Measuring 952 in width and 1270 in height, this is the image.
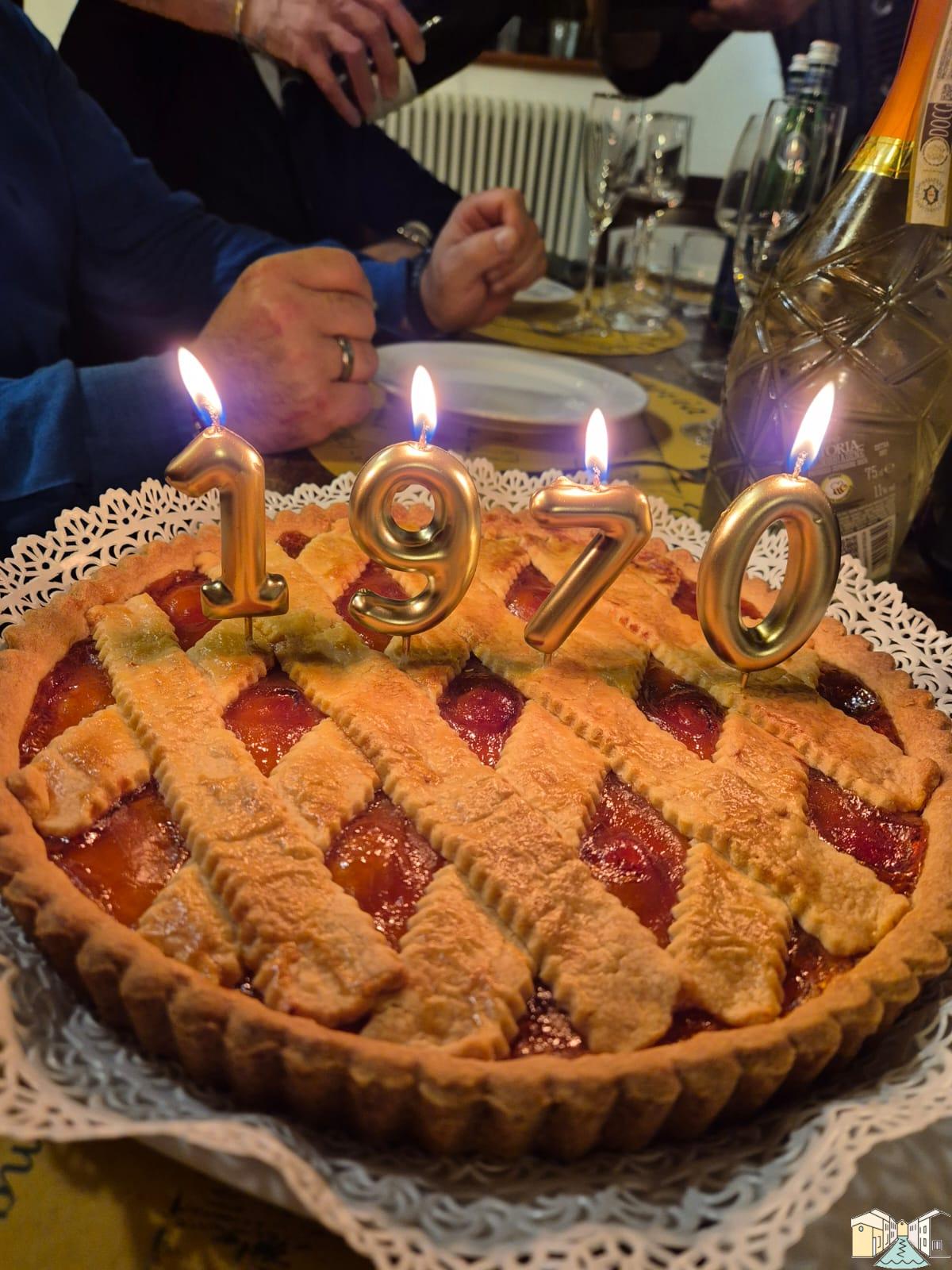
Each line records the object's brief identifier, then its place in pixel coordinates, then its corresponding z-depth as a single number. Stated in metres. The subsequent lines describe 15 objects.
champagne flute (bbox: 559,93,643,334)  0.66
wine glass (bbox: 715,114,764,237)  0.54
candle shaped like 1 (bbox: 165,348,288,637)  0.27
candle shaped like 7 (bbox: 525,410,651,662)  0.27
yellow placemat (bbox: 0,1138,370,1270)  0.19
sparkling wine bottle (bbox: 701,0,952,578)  0.36
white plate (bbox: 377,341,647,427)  0.51
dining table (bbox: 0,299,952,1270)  0.19
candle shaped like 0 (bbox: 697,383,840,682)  0.27
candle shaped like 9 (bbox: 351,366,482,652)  0.27
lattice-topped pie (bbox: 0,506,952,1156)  0.21
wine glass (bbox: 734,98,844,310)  0.48
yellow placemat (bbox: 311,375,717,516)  0.48
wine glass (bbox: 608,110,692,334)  0.67
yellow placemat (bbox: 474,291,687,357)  0.66
